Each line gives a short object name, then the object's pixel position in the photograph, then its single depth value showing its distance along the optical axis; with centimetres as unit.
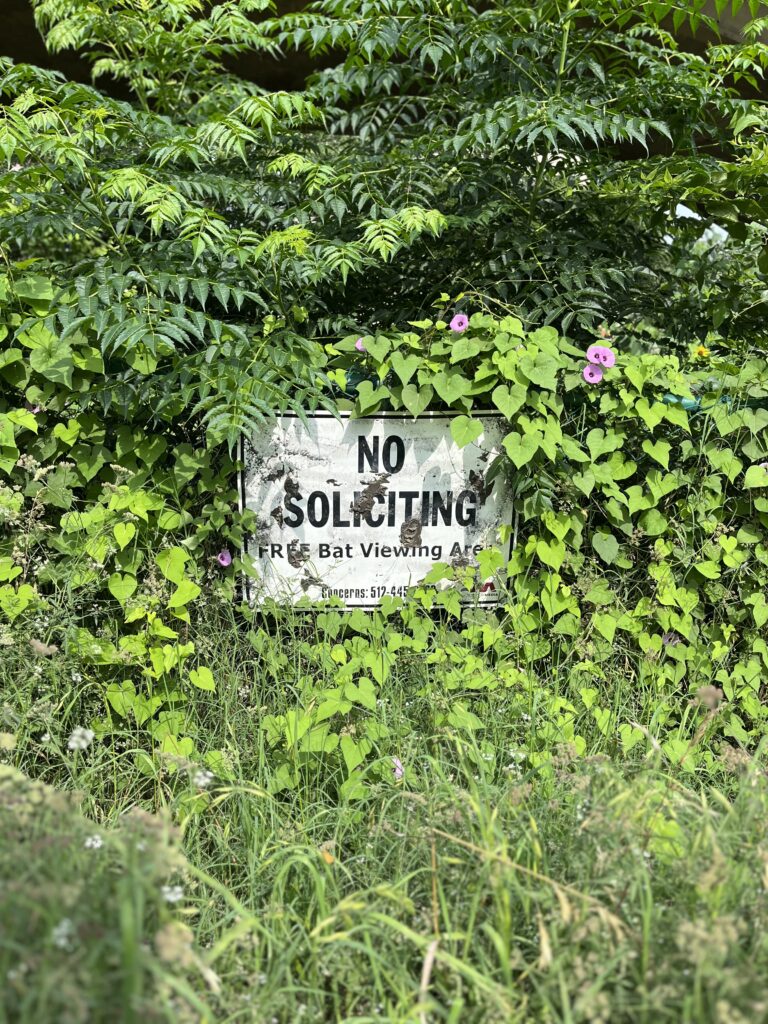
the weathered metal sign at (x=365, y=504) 245
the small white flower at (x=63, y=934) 112
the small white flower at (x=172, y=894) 131
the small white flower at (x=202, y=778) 162
